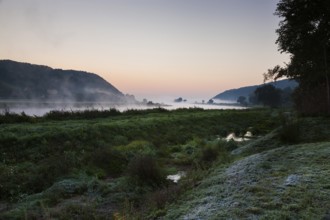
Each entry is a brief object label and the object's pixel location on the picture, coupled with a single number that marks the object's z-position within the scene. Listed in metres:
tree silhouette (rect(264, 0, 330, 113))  27.23
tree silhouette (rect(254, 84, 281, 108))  117.31
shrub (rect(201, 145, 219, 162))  15.94
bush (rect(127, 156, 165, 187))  12.12
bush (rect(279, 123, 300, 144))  16.94
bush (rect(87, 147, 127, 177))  15.87
